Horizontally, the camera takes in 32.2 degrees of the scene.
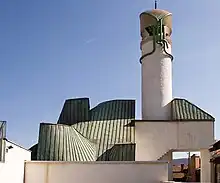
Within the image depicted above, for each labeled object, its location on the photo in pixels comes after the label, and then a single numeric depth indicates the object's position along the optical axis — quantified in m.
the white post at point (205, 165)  19.41
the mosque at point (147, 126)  19.11
